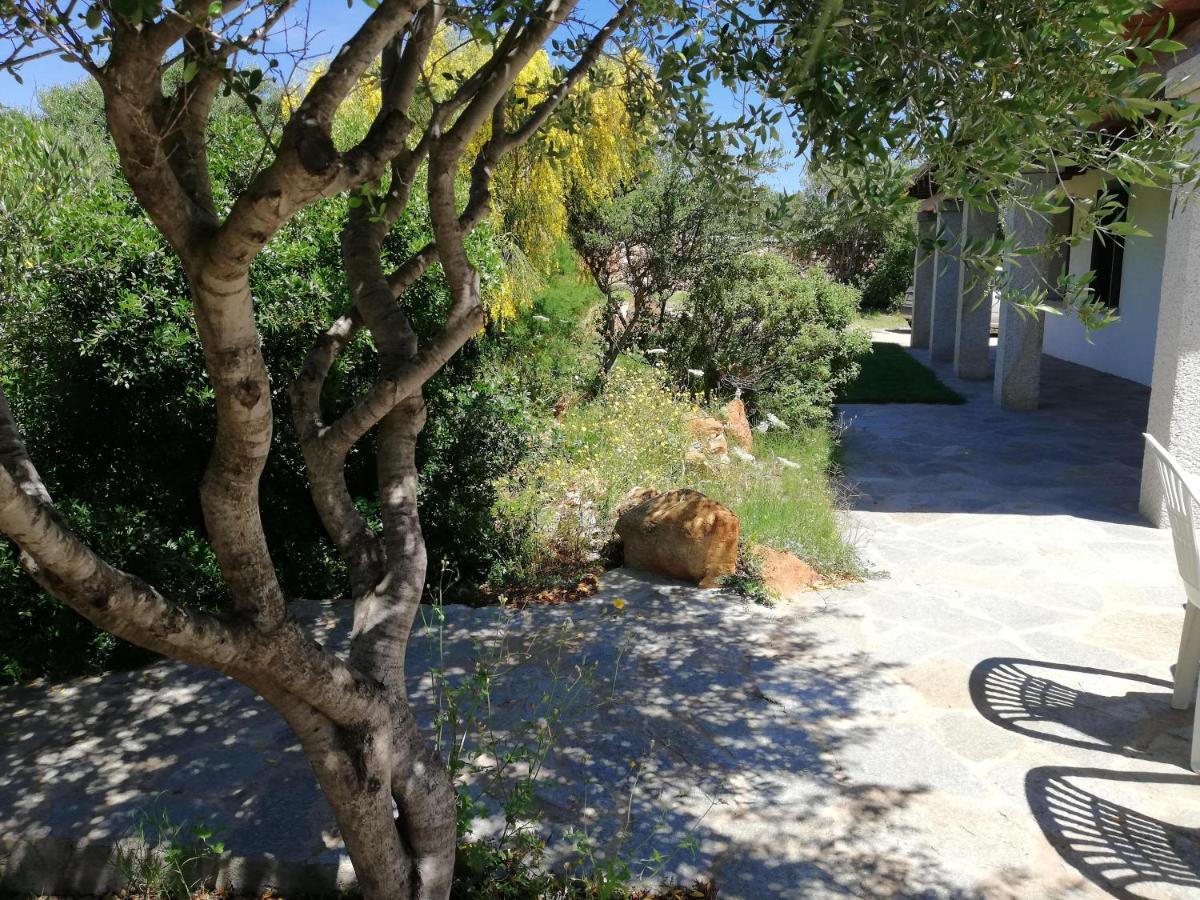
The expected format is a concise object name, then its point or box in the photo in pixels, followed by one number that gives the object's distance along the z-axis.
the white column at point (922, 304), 18.42
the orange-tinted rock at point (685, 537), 6.05
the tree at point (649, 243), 10.57
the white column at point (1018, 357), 11.63
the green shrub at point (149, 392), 5.02
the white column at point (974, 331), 14.25
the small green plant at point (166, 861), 3.22
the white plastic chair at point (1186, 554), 4.09
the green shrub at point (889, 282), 24.84
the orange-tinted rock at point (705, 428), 8.64
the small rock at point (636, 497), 6.62
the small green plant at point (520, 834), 3.12
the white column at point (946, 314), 16.31
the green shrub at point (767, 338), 10.59
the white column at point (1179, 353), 6.90
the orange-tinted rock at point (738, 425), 9.27
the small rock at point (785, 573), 6.17
